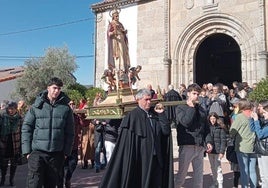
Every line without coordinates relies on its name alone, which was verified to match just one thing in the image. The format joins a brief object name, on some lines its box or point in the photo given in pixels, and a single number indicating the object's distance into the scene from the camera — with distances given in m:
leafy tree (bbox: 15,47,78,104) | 24.94
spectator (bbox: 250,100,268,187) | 5.89
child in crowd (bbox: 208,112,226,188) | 7.00
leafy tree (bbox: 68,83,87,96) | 18.27
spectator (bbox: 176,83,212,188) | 5.93
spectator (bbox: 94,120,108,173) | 9.09
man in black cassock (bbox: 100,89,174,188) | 4.97
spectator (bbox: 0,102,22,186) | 7.58
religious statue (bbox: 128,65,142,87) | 7.37
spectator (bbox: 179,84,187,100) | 11.63
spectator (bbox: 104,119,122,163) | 7.12
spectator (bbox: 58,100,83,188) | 6.89
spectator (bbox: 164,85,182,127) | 9.64
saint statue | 7.40
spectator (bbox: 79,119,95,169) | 9.91
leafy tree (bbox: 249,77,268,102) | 9.90
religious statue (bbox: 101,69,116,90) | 7.35
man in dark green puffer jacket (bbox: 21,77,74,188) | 4.83
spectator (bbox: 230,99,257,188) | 6.46
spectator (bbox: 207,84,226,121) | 9.42
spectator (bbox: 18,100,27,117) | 8.80
